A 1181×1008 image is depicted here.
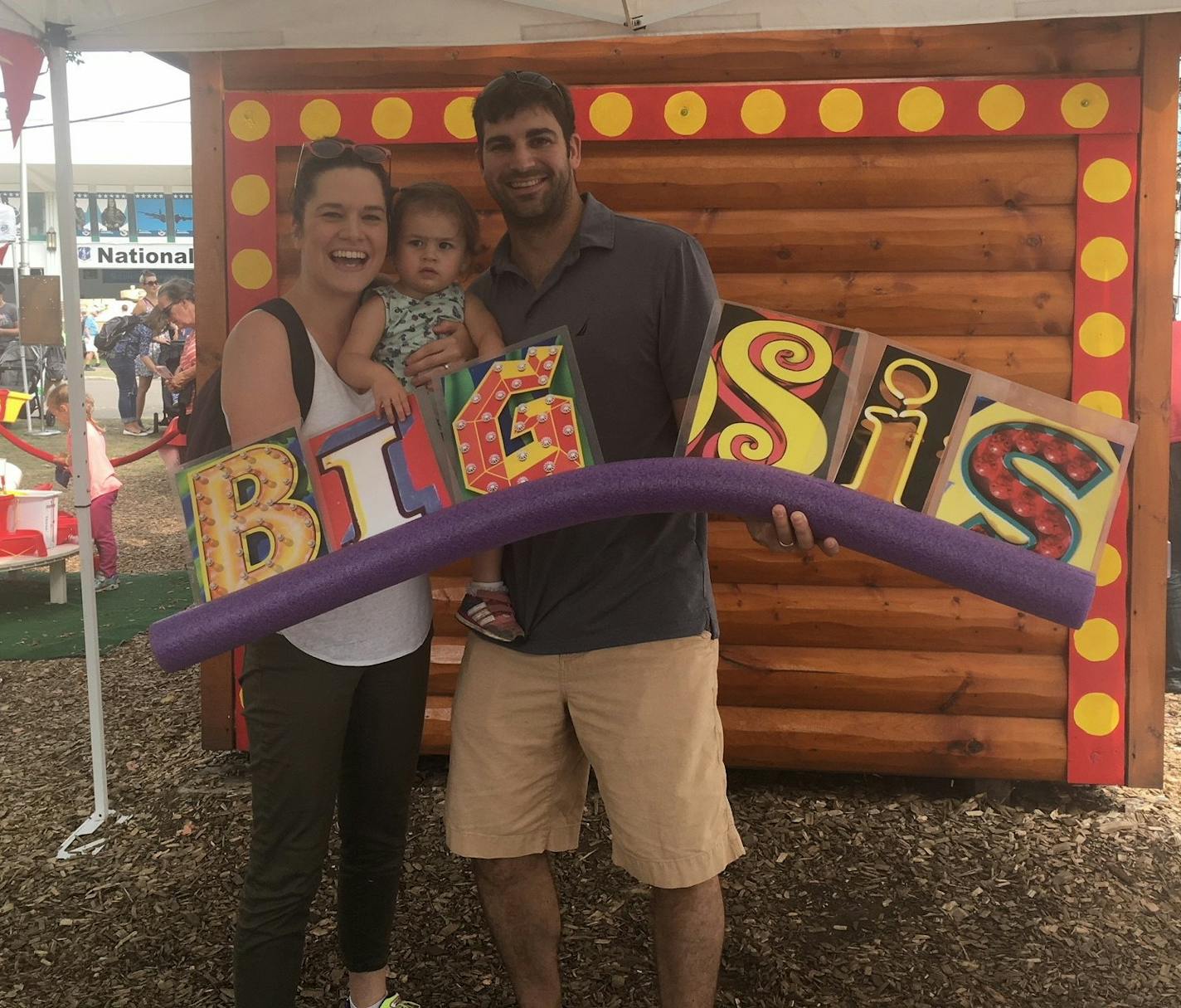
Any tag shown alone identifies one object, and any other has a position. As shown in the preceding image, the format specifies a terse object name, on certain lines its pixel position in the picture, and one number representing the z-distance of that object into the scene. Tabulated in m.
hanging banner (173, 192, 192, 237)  20.07
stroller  12.80
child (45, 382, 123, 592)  5.56
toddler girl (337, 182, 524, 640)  1.52
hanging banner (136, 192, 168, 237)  20.03
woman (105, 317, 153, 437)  11.23
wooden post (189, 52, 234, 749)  3.04
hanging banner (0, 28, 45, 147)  2.26
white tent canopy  2.15
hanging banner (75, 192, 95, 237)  19.63
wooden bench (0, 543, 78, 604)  5.32
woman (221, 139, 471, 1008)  1.51
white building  19.77
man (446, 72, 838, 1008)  1.65
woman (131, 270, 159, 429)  11.20
